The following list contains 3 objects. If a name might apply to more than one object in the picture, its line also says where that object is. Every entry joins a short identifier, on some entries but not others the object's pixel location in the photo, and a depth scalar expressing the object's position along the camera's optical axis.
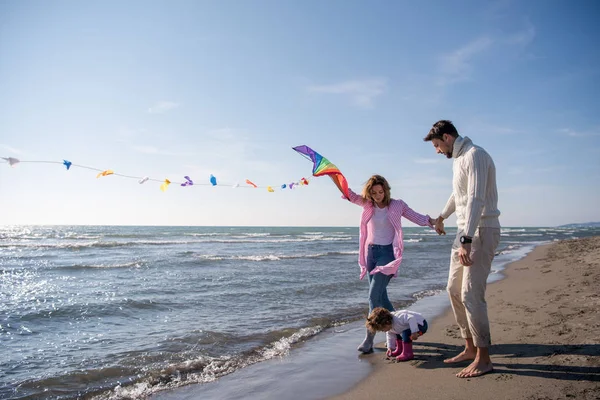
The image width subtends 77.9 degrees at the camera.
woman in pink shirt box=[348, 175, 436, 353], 4.03
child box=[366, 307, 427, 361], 3.71
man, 3.02
